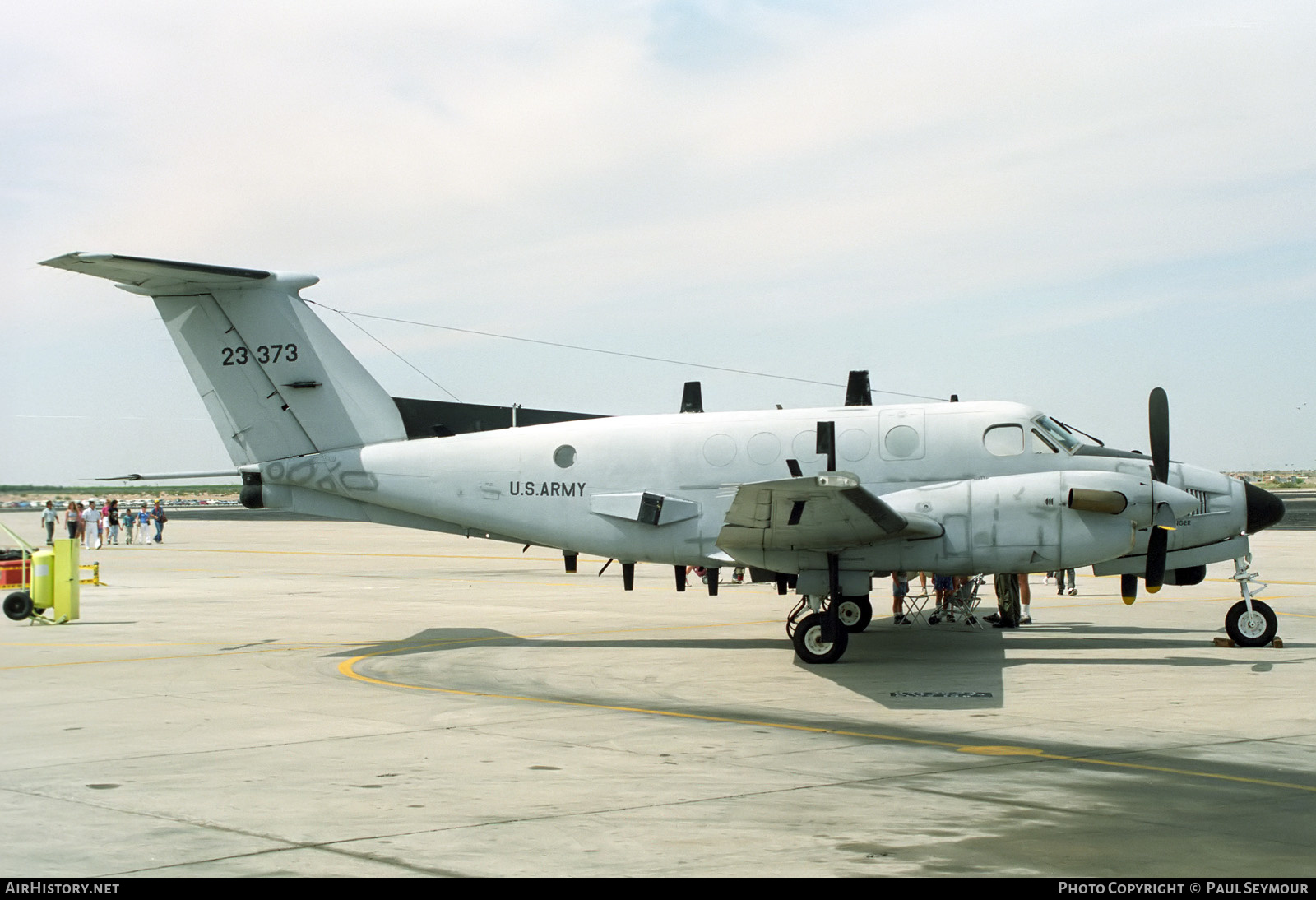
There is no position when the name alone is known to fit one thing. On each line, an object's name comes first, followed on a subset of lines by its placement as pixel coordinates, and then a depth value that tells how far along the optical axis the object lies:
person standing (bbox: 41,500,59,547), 49.31
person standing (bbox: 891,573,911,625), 20.53
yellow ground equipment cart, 20.91
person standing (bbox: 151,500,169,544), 51.66
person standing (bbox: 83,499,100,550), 49.56
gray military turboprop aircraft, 16.23
